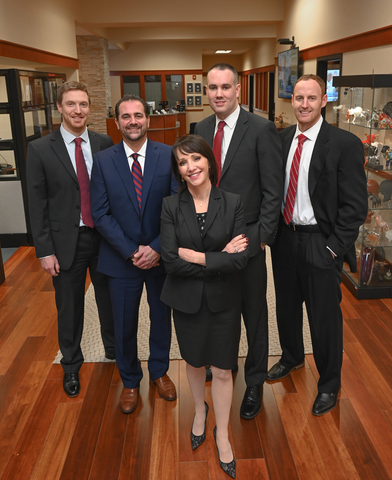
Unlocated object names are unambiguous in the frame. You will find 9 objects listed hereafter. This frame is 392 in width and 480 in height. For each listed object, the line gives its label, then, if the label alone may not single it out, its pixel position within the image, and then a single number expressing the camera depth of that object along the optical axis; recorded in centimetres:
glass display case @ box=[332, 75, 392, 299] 398
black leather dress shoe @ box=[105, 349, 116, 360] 333
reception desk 1188
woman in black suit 211
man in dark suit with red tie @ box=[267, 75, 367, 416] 248
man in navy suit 252
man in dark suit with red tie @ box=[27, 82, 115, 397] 266
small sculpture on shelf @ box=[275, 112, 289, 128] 1125
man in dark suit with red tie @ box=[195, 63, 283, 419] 242
